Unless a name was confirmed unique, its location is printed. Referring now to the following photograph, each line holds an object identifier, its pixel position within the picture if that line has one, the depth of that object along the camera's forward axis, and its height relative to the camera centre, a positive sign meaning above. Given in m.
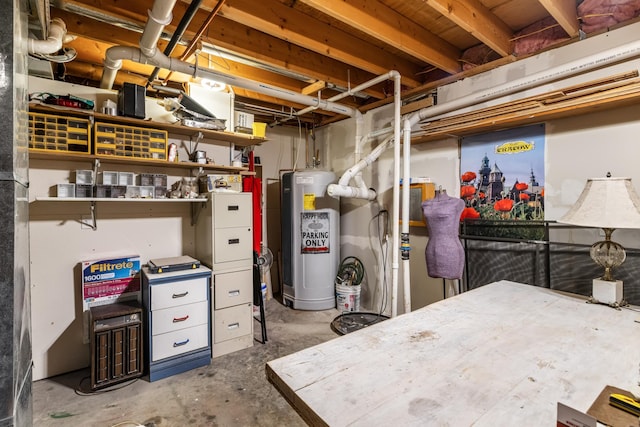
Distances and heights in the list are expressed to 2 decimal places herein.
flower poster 2.34 +0.28
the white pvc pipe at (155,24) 1.59 +1.07
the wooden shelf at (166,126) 2.16 +0.71
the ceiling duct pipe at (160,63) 1.70 +1.08
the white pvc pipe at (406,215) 2.79 -0.07
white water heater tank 3.82 -0.41
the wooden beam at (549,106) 1.83 +0.72
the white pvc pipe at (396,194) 2.82 +0.13
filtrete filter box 2.46 -0.61
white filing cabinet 2.69 -0.51
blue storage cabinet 2.34 -0.91
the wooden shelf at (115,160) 2.20 +0.40
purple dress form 2.48 -0.27
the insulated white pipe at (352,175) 3.18 +0.36
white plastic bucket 3.69 -1.10
